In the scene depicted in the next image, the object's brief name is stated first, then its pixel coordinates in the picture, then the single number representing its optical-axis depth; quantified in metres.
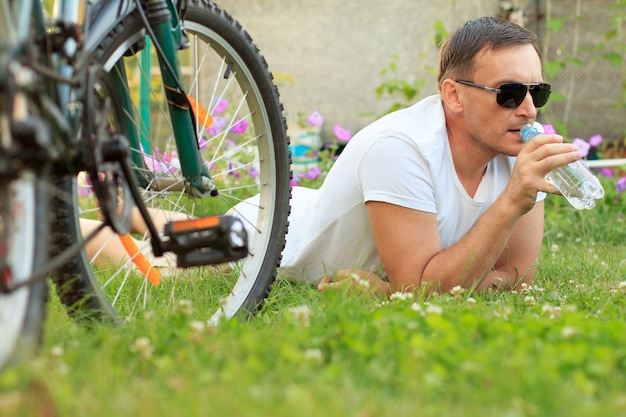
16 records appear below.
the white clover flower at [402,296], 4.98
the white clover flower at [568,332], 3.85
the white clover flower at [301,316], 4.20
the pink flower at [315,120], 10.16
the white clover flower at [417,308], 4.51
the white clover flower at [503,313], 4.46
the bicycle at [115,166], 3.26
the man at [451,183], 5.72
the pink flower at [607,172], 10.55
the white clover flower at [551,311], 4.71
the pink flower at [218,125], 9.48
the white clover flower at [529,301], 5.43
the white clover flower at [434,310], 4.22
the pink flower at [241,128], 9.02
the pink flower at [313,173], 9.73
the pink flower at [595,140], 10.52
